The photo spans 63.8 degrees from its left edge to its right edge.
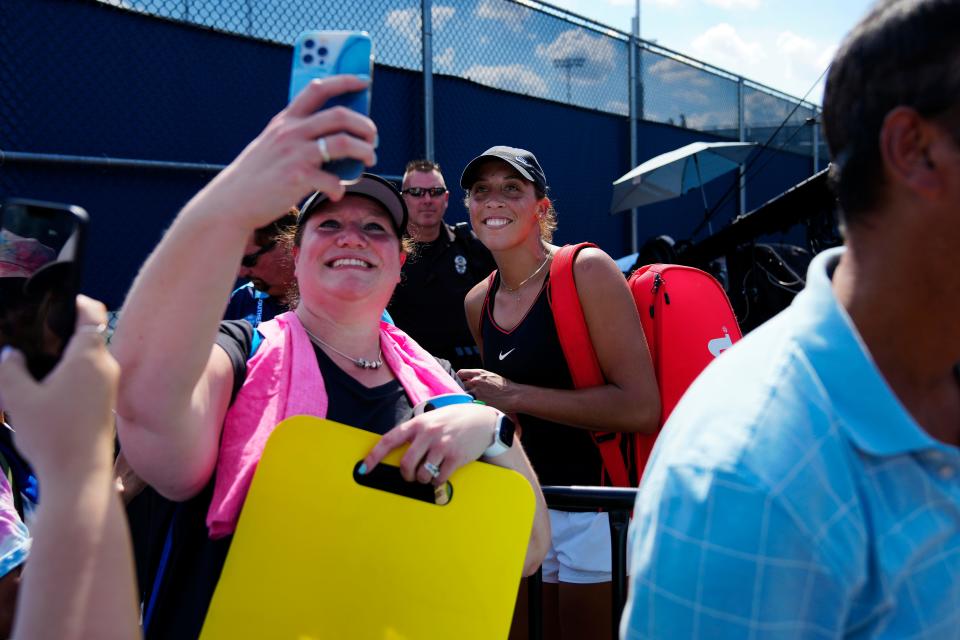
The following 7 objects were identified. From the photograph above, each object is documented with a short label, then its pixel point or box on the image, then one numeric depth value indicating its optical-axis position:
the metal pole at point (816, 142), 12.08
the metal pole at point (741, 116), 11.09
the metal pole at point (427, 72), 6.12
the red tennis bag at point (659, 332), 2.57
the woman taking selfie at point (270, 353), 1.18
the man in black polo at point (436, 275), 4.33
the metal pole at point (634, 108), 8.97
